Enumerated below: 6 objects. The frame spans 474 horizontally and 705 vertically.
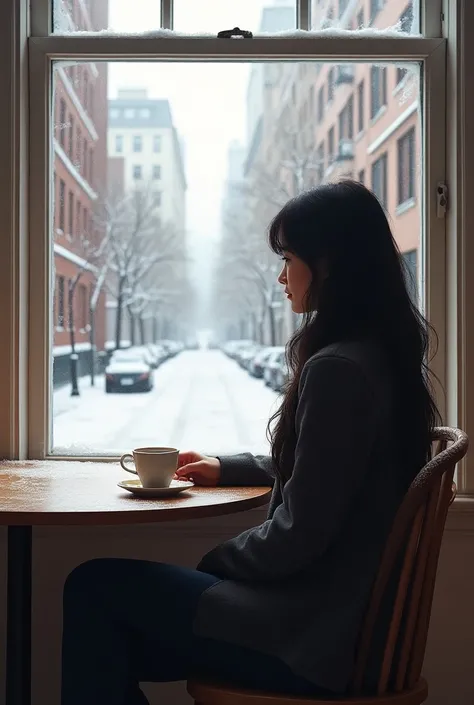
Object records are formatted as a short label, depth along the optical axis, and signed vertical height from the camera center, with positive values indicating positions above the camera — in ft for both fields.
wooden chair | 4.22 -1.40
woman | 4.15 -0.93
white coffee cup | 5.23 -0.74
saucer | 5.17 -0.89
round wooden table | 4.65 -0.95
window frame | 7.14 +1.54
